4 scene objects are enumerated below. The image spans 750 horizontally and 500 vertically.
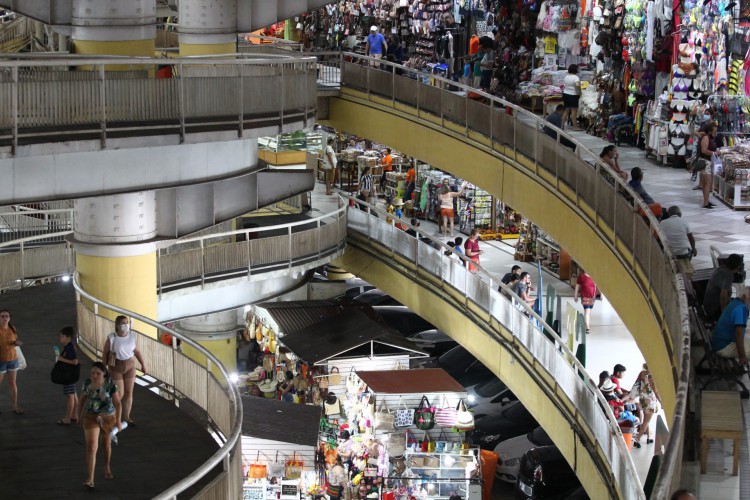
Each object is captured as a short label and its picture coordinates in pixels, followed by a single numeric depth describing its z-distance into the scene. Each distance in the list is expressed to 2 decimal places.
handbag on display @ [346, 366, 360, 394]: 25.02
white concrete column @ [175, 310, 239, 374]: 30.38
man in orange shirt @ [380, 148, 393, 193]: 39.49
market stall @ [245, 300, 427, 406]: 25.44
